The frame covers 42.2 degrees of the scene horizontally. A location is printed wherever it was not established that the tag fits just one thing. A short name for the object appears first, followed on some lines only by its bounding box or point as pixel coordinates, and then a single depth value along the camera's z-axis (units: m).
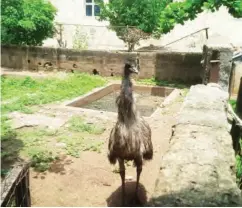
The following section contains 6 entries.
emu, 4.00
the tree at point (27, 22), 12.91
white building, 16.00
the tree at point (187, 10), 8.41
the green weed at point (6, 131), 6.69
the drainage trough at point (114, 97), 9.47
